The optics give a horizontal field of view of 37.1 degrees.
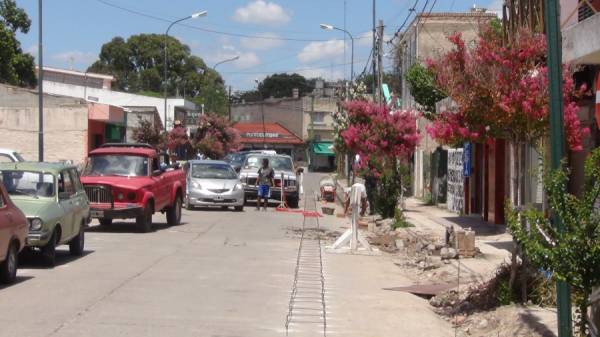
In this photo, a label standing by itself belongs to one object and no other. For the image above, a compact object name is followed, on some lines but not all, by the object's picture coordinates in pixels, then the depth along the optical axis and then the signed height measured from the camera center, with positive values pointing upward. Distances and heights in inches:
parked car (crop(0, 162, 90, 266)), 559.1 -16.8
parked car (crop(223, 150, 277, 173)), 1557.6 +34.3
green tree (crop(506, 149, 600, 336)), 299.1 -20.5
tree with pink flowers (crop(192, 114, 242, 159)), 2512.3 +118.8
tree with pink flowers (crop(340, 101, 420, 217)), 1144.8 +46.5
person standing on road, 1304.1 -6.5
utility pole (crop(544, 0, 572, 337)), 308.2 +29.9
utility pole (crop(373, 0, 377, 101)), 1538.3 +224.9
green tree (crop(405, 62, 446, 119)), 1497.3 +151.4
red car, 476.4 -32.0
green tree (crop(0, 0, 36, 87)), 2015.3 +297.0
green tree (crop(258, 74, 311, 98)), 5216.5 +542.7
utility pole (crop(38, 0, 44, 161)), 1150.2 +153.7
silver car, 1227.2 -15.9
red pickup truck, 827.4 -7.3
